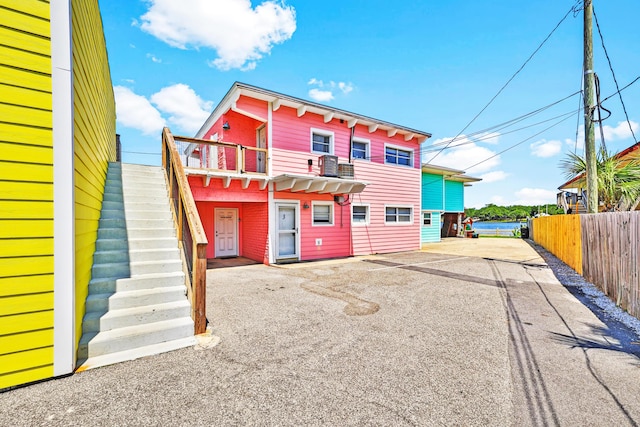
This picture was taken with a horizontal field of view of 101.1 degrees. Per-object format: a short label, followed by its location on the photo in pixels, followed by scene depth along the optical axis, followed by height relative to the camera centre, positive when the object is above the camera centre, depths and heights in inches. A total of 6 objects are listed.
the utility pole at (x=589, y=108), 261.6 +111.3
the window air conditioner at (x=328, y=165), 381.7 +76.9
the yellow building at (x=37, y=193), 92.0 +10.3
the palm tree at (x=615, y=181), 245.5 +33.7
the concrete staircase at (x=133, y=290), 119.3 -37.6
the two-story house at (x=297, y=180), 353.7 +52.6
